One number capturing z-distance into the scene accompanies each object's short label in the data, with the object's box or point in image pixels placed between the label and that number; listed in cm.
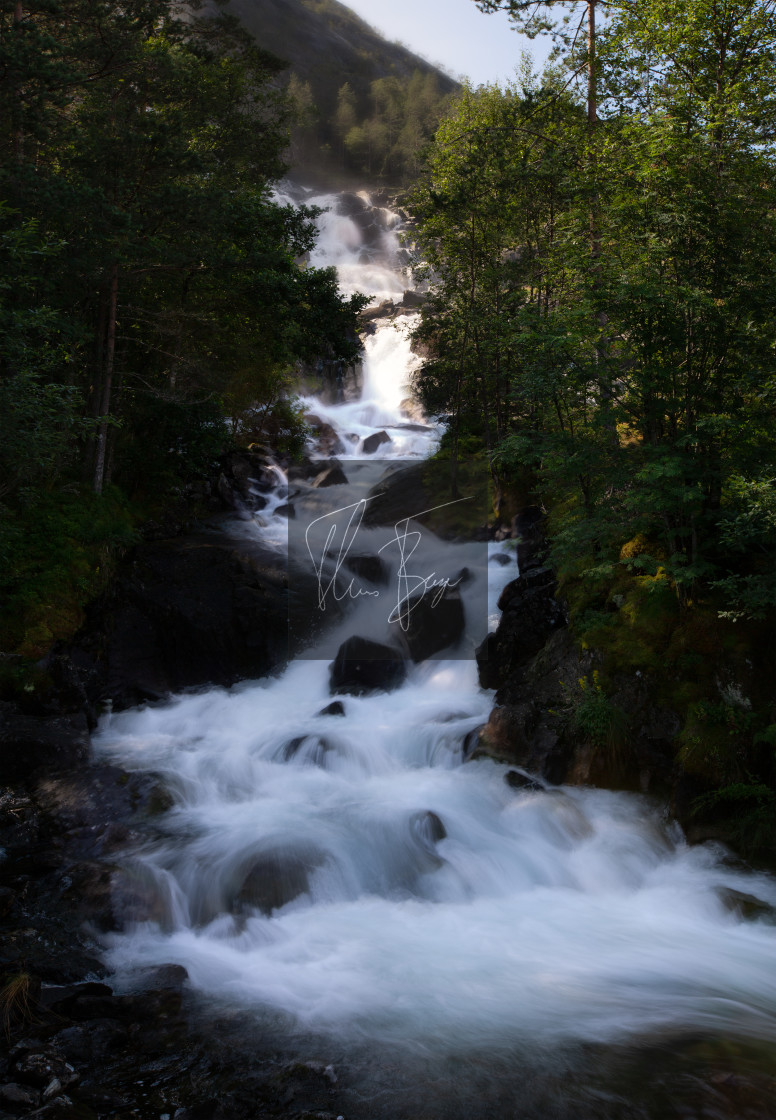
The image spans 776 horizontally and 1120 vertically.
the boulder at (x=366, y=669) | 1267
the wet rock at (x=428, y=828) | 862
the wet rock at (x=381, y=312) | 4150
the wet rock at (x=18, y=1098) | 446
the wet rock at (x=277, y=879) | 746
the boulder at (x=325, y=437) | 2580
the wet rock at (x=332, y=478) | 1869
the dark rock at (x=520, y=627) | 1157
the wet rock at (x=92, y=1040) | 509
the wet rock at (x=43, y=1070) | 471
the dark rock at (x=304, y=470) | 2001
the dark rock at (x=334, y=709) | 1191
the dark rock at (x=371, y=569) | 1308
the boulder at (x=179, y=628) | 1241
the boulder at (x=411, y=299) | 4318
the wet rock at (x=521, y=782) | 930
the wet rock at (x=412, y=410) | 3003
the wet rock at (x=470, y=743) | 1025
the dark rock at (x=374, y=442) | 2620
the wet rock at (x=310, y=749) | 1066
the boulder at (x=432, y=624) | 1291
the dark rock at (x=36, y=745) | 922
